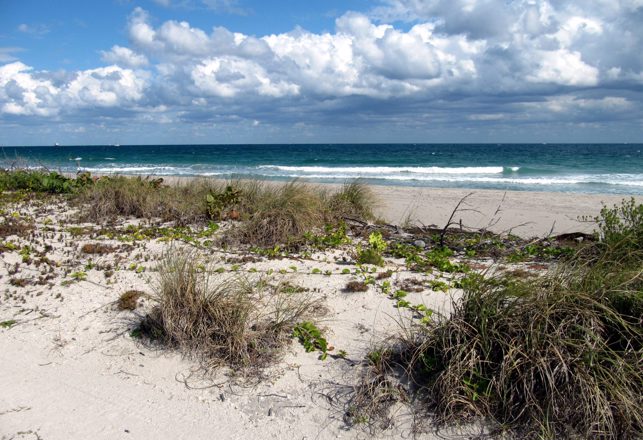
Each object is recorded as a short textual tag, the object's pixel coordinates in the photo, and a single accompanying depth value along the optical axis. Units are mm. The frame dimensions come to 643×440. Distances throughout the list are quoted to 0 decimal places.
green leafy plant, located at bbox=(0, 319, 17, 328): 4641
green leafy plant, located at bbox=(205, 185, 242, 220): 8227
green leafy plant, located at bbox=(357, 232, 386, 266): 6020
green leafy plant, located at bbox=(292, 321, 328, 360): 4129
